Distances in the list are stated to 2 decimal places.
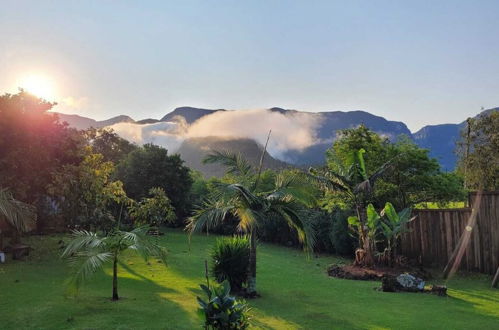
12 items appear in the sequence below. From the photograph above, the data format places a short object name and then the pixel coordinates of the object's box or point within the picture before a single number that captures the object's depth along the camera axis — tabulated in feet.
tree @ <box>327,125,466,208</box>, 55.11
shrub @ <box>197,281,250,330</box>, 20.25
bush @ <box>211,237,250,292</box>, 35.09
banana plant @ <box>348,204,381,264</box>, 47.21
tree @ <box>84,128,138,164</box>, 155.94
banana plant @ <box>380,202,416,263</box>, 46.88
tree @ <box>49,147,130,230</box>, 54.44
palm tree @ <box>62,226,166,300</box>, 29.68
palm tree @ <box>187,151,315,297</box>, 32.50
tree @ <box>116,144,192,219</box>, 103.96
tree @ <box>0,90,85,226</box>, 51.03
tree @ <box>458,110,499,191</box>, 101.81
